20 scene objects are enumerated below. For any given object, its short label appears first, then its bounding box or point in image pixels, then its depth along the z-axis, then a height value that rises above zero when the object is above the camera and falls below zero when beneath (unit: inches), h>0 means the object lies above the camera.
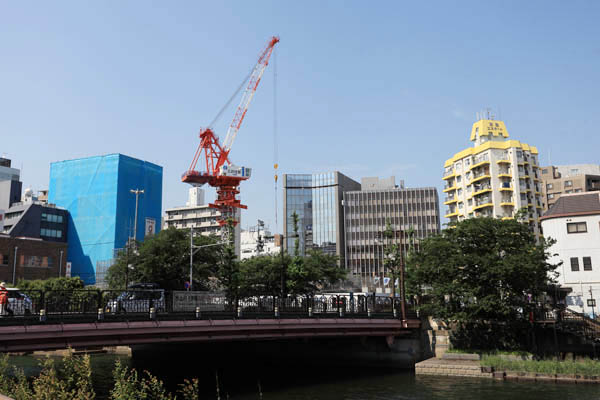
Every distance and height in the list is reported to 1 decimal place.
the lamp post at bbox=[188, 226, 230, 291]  2434.8 +210.6
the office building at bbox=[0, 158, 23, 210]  5788.9 +1111.3
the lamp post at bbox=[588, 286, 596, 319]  2204.1 -49.0
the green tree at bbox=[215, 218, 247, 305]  2245.3 +96.3
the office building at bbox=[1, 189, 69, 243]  4763.8 +639.1
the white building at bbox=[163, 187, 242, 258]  6417.3 +945.9
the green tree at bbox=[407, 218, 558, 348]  1672.0 +57.6
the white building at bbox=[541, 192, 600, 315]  2265.0 +189.7
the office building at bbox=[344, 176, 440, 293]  5595.5 +770.5
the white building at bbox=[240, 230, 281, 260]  6727.9 +654.2
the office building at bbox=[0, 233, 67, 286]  3821.4 +272.9
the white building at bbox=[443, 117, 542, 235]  4092.0 +879.1
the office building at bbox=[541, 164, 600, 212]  4436.5 +911.2
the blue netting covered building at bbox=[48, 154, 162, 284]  4584.2 +812.8
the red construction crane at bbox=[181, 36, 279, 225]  4707.2 +1017.4
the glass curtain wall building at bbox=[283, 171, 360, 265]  5900.6 +953.2
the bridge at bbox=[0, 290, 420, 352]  1032.2 -58.1
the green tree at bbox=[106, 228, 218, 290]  2514.8 +148.3
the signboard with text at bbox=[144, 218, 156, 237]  4591.3 +582.8
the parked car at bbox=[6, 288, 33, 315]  1018.0 -20.8
